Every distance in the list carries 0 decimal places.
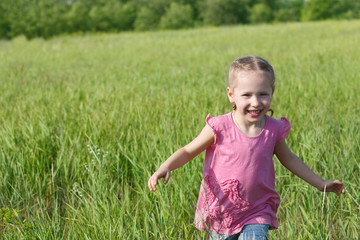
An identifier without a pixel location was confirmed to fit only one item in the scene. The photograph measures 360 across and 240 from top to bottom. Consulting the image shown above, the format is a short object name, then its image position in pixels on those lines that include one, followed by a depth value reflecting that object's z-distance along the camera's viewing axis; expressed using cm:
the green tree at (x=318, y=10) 5365
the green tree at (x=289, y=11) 5388
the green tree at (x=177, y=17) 4366
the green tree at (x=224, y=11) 4831
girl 139
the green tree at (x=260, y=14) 4984
